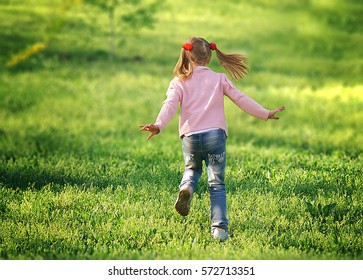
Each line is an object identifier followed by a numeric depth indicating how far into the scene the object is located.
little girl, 11.80
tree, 35.66
